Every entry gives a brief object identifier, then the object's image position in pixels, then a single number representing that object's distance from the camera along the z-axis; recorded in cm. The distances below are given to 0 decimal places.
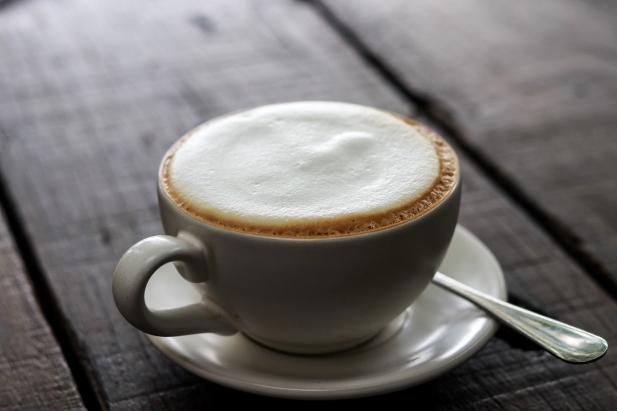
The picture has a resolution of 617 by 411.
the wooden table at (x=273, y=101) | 48
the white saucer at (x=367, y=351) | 43
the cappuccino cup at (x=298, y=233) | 41
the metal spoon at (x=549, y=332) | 44
